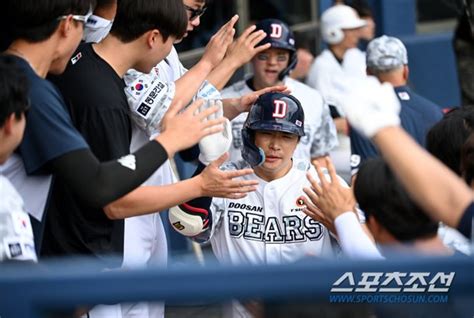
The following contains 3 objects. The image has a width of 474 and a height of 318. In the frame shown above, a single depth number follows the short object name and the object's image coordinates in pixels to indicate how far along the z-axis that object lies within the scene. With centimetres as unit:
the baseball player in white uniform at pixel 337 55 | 1569
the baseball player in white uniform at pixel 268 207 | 833
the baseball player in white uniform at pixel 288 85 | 1216
